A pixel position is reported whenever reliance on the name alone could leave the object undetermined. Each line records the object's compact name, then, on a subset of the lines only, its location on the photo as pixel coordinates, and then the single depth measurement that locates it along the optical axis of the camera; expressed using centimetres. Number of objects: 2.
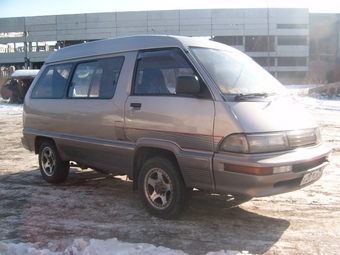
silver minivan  394
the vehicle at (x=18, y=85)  2805
